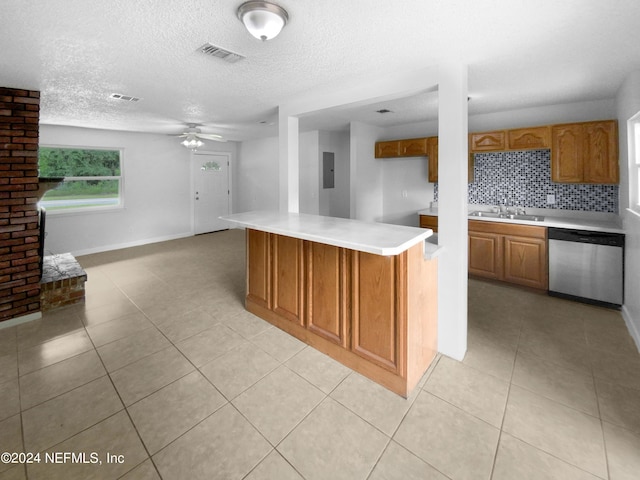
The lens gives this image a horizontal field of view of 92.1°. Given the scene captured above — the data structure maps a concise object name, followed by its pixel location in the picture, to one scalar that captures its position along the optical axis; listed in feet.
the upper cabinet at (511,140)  11.92
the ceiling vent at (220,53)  6.89
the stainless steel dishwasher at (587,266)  10.24
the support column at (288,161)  11.81
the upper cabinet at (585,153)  10.62
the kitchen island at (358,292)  6.38
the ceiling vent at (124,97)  10.75
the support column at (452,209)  7.34
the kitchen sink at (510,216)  12.57
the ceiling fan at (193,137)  16.60
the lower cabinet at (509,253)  11.71
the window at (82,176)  17.13
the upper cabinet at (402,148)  15.26
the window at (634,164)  9.09
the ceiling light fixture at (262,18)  5.13
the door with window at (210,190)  23.65
